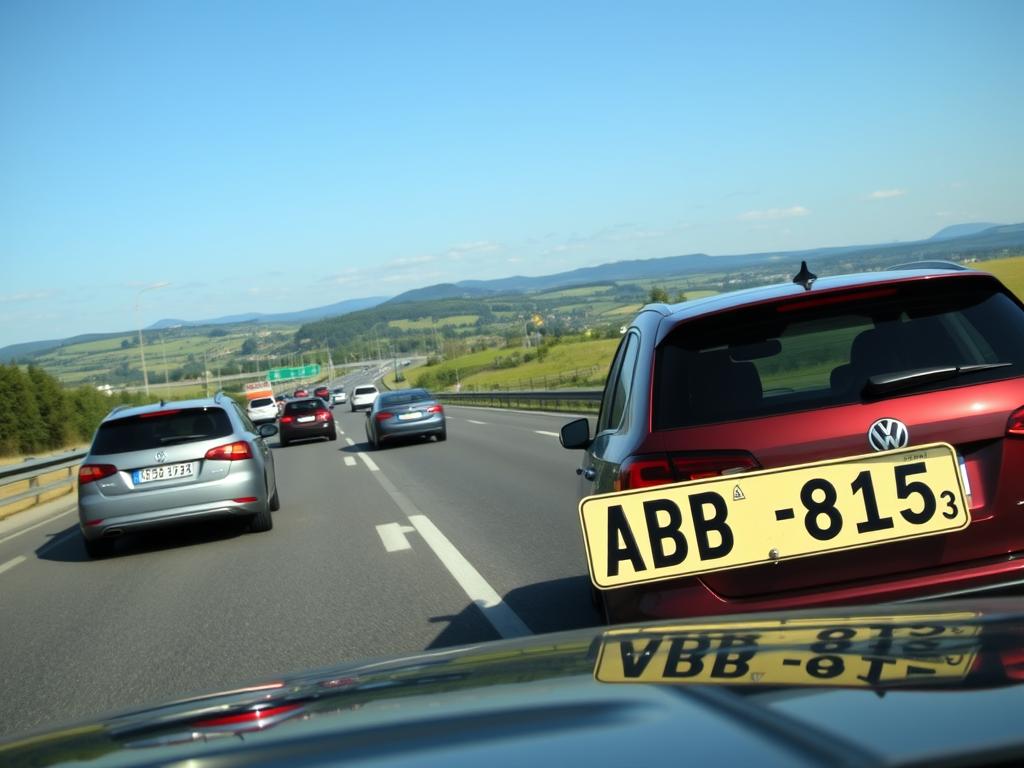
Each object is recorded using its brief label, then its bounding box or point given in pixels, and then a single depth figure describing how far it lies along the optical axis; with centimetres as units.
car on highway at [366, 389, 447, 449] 2545
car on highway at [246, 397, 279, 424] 5575
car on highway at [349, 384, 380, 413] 6550
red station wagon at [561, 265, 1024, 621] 386
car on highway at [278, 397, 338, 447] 3303
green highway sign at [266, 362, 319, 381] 14350
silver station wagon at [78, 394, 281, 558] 1144
